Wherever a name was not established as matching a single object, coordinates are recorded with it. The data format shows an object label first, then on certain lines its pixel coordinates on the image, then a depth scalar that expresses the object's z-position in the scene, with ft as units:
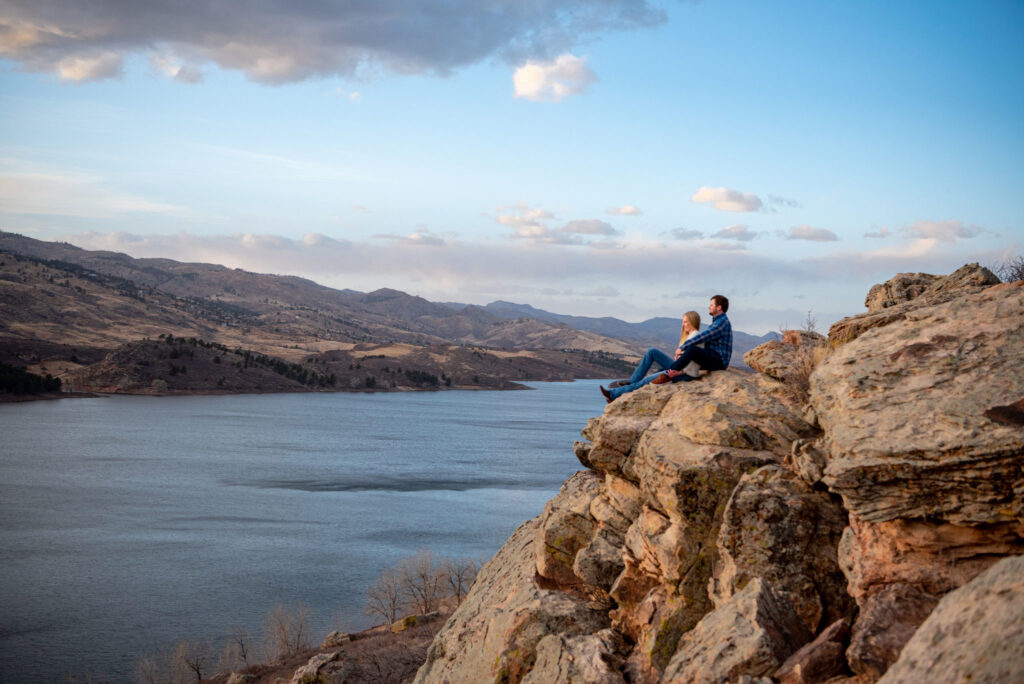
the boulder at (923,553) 22.38
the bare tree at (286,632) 104.58
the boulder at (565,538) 39.86
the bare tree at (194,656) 96.94
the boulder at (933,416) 22.39
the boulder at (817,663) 21.94
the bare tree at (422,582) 119.96
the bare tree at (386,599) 118.01
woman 42.16
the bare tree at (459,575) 124.88
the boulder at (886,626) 20.82
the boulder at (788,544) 26.09
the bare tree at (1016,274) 54.13
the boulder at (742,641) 23.49
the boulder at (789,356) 35.81
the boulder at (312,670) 70.23
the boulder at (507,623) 36.32
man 39.34
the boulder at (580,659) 30.32
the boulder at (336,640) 96.68
